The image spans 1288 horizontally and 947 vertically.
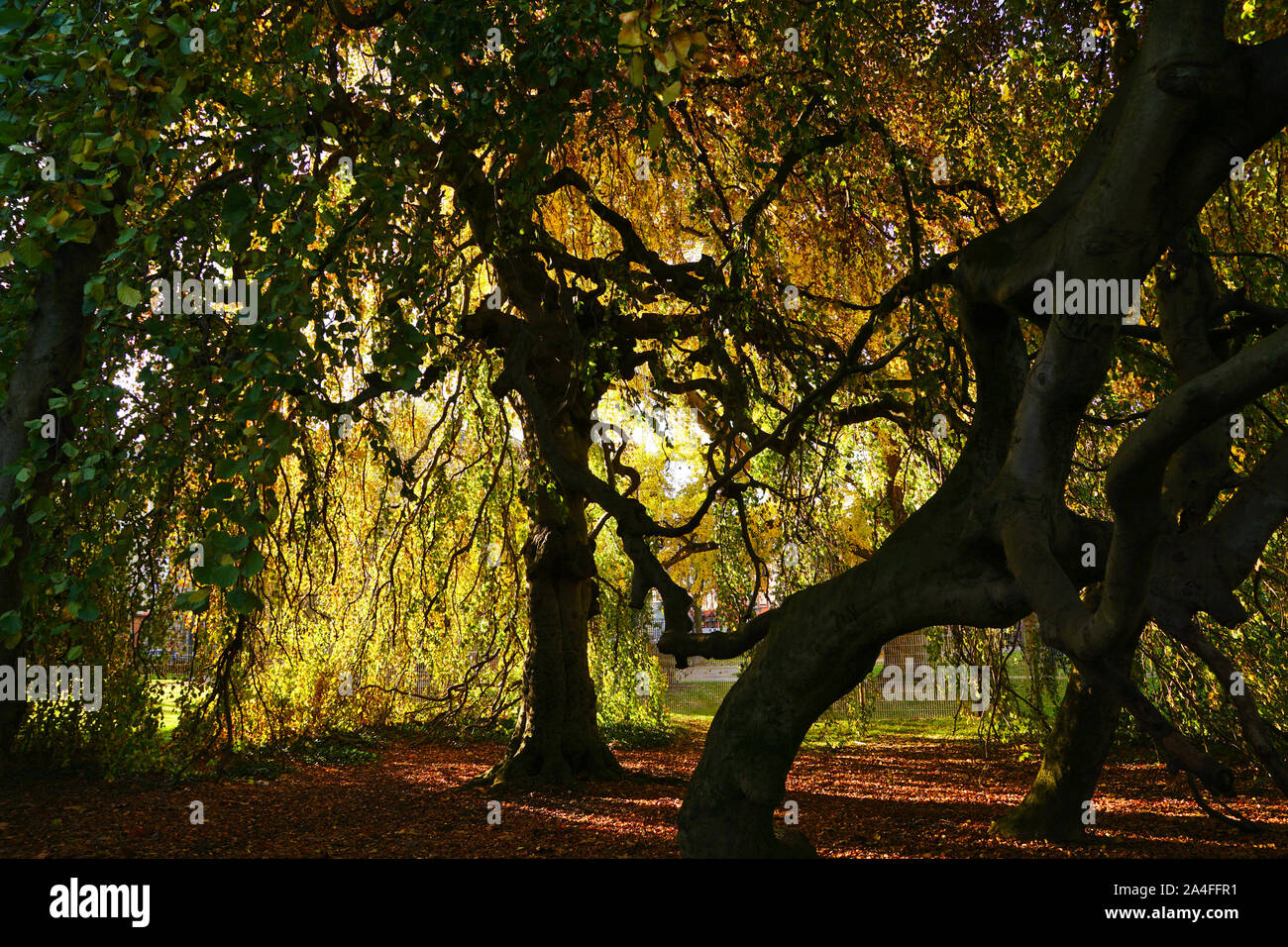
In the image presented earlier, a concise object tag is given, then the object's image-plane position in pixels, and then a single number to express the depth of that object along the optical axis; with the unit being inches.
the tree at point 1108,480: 100.2
